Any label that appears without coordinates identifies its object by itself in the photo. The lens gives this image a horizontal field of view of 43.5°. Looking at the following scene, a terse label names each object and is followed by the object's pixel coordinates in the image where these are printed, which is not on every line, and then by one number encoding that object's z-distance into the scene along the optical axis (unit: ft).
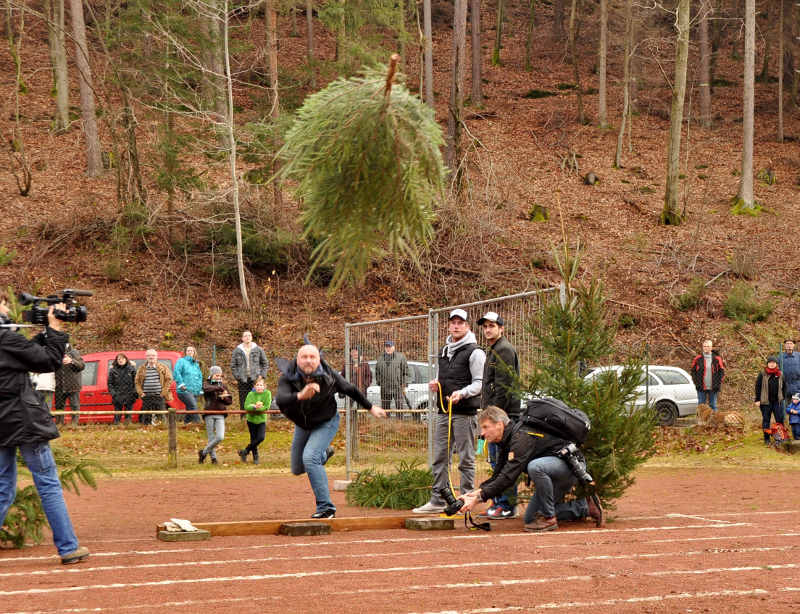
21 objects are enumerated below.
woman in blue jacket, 62.13
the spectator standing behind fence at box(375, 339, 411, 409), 43.27
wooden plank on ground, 30.81
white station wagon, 75.87
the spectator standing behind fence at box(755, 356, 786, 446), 68.13
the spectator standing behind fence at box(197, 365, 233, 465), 57.47
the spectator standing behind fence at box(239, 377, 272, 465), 56.29
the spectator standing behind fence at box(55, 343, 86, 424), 66.23
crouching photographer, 29.55
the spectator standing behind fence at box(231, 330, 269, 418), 65.00
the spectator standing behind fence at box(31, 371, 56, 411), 58.95
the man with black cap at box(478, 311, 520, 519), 33.32
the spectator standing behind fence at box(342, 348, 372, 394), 45.32
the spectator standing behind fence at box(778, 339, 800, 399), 69.41
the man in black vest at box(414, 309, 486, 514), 33.83
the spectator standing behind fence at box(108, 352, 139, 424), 67.15
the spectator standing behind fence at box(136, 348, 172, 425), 66.23
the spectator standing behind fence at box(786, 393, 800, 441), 65.77
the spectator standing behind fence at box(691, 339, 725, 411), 75.10
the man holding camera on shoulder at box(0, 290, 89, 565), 24.76
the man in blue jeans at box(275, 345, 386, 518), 31.86
